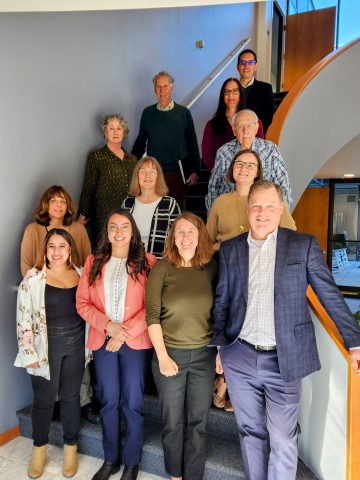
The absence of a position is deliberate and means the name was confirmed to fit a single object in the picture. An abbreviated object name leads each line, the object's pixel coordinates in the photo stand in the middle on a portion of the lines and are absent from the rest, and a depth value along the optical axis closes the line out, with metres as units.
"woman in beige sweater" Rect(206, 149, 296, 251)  2.10
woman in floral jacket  2.23
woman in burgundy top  2.99
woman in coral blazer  2.07
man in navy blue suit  1.68
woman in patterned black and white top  2.42
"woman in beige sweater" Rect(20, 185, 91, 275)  2.55
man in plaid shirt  2.40
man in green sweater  3.26
